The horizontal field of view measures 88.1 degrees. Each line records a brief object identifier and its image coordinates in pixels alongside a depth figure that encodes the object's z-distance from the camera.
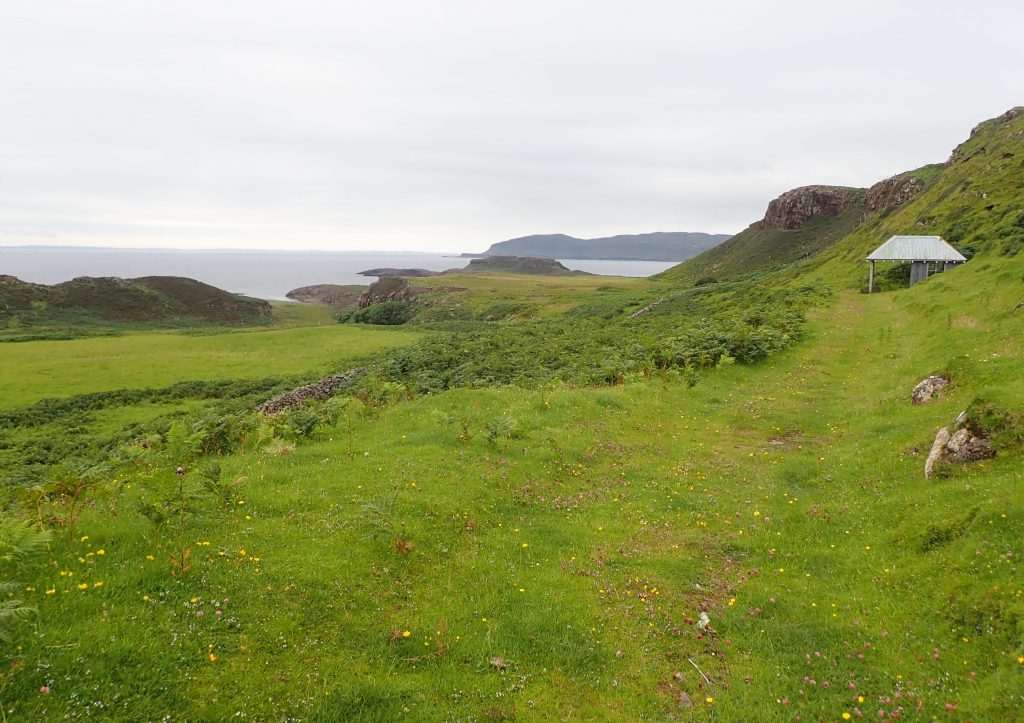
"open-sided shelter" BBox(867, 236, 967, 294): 46.06
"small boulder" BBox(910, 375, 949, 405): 17.61
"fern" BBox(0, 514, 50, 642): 6.67
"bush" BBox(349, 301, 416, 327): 115.31
